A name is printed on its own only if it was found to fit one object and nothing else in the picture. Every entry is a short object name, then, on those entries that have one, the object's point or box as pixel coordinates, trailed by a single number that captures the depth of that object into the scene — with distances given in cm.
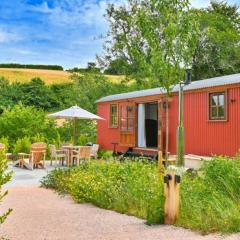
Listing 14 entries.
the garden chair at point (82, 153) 938
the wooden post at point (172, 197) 374
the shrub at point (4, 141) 1165
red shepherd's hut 784
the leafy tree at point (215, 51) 1763
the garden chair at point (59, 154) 951
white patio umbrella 978
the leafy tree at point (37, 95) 2097
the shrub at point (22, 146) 1143
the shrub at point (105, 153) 1138
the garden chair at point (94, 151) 1015
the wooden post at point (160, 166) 538
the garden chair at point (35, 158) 912
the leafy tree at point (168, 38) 698
